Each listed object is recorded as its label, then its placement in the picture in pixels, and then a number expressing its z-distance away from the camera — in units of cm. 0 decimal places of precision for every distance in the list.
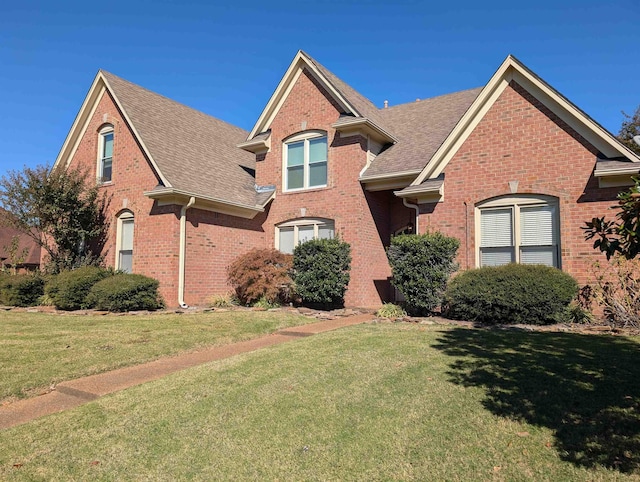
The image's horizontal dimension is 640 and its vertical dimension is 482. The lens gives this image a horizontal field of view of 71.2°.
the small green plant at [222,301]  1496
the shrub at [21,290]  1536
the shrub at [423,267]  1113
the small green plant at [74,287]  1369
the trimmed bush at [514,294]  962
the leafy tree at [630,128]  2415
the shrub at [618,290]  959
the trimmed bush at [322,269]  1347
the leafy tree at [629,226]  329
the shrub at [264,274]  1416
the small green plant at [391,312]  1146
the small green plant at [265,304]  1405
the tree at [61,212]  1541
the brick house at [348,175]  1125
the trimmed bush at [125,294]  1305
